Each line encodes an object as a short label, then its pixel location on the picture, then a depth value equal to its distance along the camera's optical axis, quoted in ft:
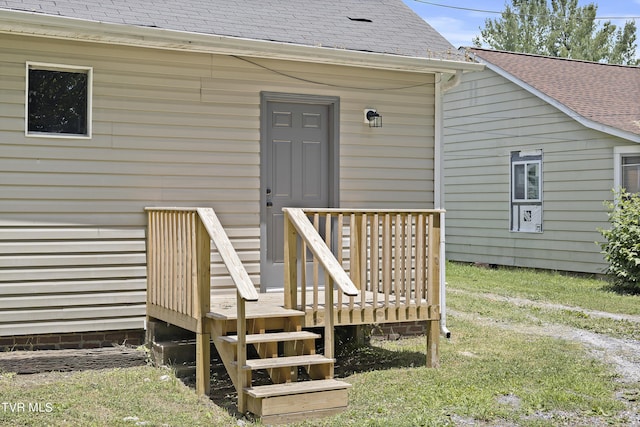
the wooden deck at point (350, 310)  23.27
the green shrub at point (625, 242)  41.11
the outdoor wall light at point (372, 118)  29.43
